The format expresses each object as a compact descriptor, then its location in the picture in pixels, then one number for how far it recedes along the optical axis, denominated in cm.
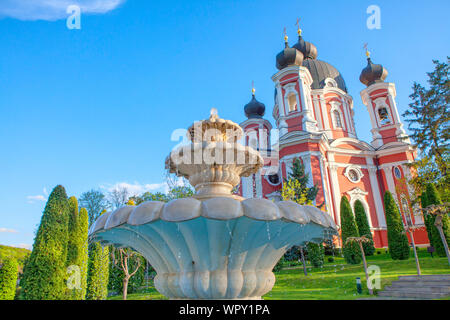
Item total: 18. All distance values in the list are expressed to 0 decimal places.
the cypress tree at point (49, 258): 1012
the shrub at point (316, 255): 1582
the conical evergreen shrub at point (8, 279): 1023
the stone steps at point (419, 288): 883
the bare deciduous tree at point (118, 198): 3269
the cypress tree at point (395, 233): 1647
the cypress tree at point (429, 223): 1673
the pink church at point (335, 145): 2253
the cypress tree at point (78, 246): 1168
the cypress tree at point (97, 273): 1286
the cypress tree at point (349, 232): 1591
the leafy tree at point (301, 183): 1932
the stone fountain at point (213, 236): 316
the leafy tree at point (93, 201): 3224
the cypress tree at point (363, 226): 1816
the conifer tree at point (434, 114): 1944
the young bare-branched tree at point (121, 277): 1650
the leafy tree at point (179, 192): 2084
